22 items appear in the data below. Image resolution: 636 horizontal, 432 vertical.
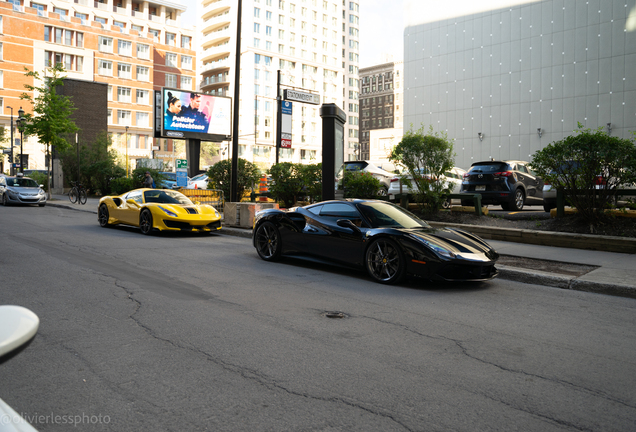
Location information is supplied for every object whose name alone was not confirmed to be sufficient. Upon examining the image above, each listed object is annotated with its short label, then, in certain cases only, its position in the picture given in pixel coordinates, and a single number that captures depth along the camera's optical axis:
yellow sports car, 13.24
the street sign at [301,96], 17.67
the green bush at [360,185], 15.14
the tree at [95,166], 33.50
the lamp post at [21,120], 30.66
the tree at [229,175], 18.67
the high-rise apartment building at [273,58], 90.56
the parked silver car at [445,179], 14.50
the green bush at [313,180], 16.00
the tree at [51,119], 30.02
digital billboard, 30.78
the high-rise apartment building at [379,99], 128.75
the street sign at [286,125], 21.56
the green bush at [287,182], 16.39
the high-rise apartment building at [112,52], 67.06
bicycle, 26.12
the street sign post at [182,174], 23.80
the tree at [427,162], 13.67
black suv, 15.52
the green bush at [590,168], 10.83
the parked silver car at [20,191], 23.92
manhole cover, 5.54
